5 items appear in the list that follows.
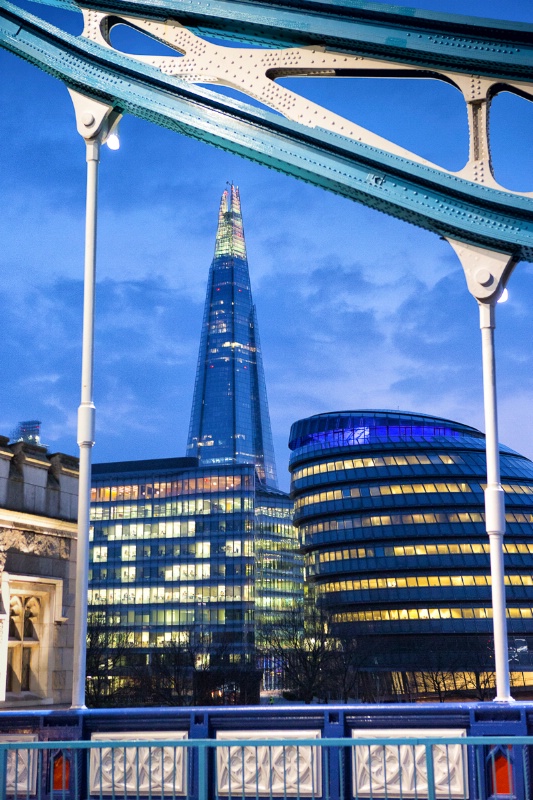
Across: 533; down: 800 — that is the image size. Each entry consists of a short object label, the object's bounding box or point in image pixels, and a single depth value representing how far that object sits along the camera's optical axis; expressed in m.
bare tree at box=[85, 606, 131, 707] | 63.09
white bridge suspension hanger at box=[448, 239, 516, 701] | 9.04
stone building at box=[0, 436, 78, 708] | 11.71
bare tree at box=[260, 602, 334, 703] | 71.25
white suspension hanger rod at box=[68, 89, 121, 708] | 9.49
